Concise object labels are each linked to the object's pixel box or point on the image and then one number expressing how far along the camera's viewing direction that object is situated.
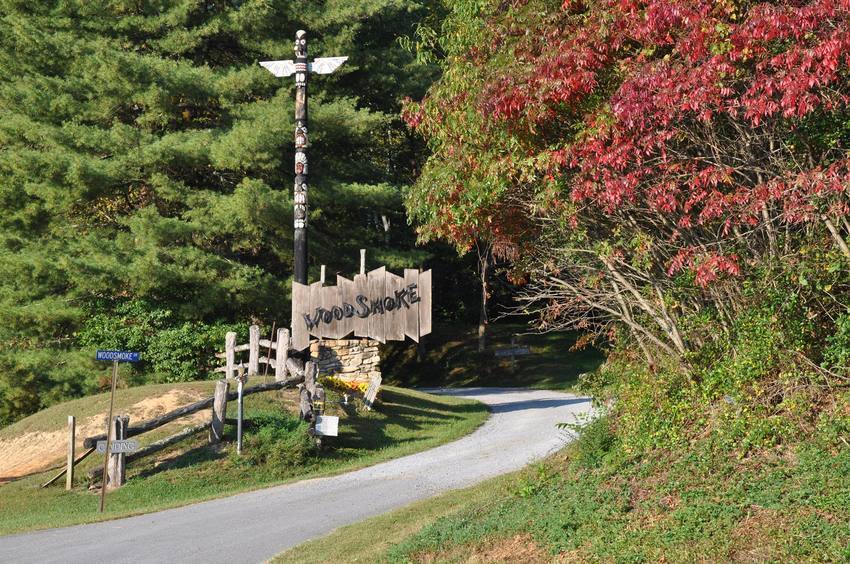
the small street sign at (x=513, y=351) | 40.38
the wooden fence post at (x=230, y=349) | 25.27
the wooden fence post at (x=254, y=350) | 24.61
